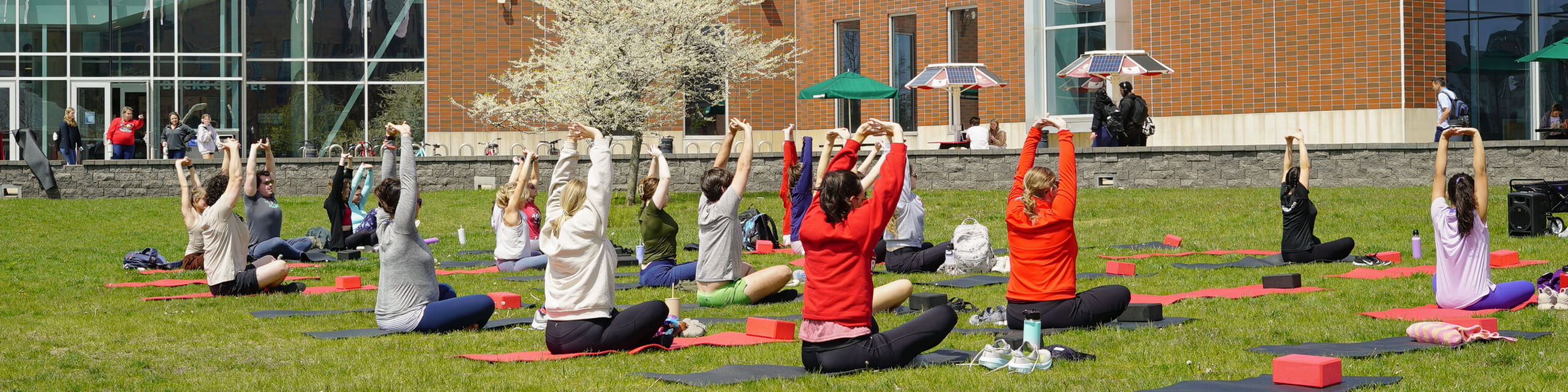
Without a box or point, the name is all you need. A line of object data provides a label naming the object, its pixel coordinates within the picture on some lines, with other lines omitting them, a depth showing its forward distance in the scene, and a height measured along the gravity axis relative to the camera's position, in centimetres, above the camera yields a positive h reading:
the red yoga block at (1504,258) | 1313 -60
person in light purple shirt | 945 -40
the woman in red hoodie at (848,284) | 727 -42
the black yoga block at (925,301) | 1010 -71
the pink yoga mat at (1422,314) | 942 -79
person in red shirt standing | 3011 +148
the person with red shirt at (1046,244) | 850 -27
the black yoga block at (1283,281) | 1144 -68
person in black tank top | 1354 -31
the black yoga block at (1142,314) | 938 -76
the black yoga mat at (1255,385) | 673 -88
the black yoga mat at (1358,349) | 788 -85
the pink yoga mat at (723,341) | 878 -85
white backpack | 1362 -50
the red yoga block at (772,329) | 906 -80
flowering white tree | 2925 +287
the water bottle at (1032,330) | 742 -67
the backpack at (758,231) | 1702 -36
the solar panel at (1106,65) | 2659 +238
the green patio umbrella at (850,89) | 2995 +226
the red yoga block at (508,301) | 1134 -76
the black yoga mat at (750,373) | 734 -89
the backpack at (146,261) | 1594 -59
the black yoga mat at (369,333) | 969 -85
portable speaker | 1566 -24
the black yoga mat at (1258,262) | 1393 -65
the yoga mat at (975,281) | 1254 -72
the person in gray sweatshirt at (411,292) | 954 -58
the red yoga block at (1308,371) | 660 -80
